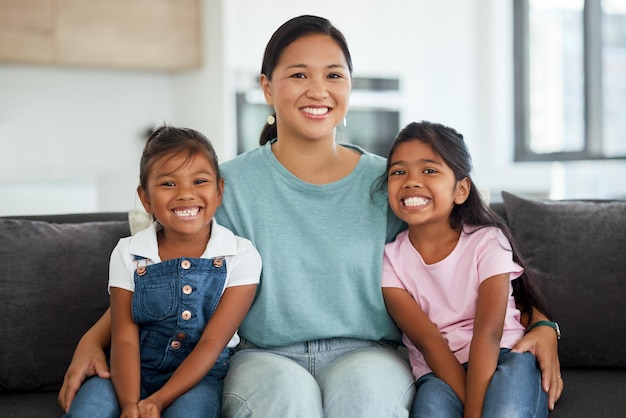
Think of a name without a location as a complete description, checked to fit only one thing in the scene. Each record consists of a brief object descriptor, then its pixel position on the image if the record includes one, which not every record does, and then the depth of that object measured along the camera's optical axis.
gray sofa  1.96
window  5.50
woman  1.85
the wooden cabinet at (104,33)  4.71
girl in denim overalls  1.75
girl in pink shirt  1.74
